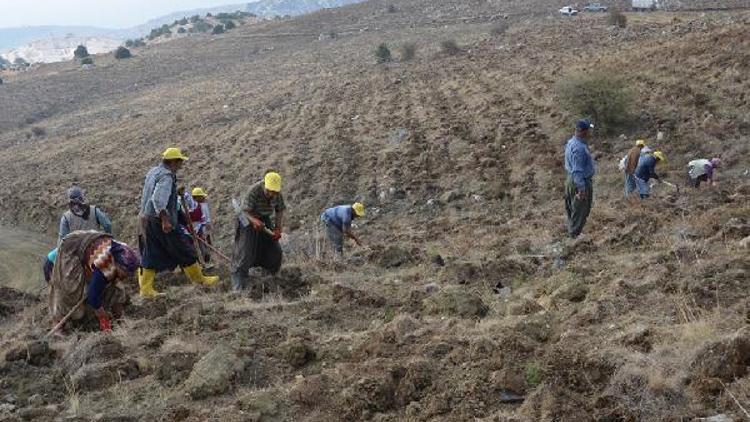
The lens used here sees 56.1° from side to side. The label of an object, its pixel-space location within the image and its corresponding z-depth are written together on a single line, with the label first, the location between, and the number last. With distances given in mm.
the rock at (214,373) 4500
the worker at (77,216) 6844
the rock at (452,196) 12633
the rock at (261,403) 4152
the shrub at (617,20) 30094
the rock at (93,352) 5172
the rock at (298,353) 4883
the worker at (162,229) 6562
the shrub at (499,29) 37656
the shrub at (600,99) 13828
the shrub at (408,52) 34094
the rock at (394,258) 8148
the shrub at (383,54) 34531
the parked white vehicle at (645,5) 40500
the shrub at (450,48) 33203
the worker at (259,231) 6617
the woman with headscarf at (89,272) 5609
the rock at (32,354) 5395
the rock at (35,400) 4695
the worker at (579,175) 7180
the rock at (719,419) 3245
